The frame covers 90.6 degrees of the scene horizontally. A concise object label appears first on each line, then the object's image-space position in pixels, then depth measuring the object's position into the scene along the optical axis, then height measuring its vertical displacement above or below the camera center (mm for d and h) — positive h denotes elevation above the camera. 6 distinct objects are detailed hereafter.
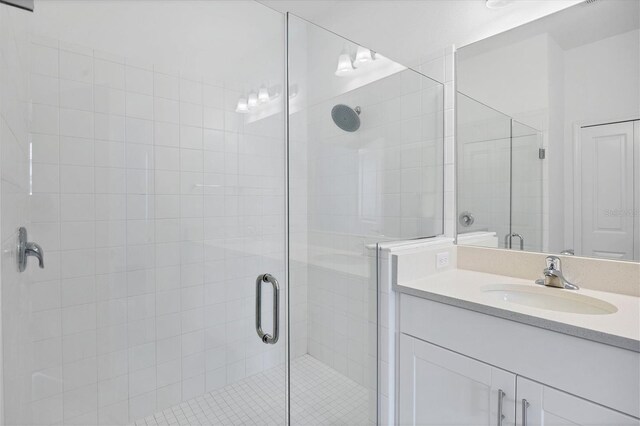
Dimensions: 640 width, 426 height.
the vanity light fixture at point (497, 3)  1575 +1049
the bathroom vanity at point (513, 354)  877 -467
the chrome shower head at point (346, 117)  1456 +443
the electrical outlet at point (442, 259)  1636 -250
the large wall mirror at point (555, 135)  1270 +359
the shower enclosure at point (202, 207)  1391 +24
